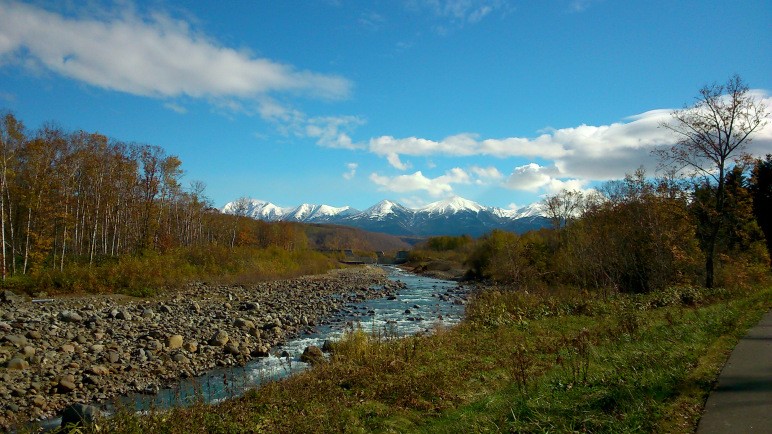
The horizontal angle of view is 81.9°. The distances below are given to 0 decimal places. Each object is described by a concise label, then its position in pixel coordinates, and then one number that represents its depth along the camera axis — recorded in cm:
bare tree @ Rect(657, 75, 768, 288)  2347
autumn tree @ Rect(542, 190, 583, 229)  5518
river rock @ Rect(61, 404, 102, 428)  750
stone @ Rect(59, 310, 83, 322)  2077
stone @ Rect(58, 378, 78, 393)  1243
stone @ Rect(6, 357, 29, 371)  1369
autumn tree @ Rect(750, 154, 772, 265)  4212
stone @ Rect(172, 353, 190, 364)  1570
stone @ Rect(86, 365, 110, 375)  1373
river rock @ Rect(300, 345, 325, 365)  1449
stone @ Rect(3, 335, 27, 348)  1582
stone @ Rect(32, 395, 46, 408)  1131
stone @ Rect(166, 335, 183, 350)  1750
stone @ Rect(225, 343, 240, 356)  1733
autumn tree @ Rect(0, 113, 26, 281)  2902
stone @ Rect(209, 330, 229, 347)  1838
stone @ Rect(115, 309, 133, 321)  2222
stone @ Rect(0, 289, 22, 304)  2559
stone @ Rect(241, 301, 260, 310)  2933
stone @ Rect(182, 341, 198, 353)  1733
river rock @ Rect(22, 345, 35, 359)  1472
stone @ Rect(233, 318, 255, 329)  2227
